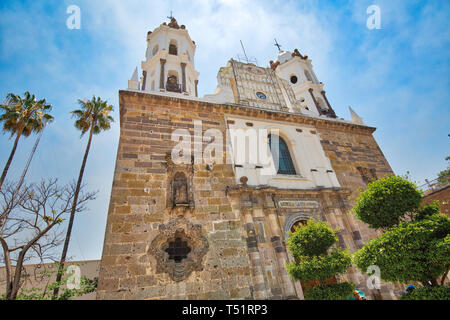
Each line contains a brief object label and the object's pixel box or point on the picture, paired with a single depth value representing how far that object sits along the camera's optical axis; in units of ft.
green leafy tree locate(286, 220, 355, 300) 20.06
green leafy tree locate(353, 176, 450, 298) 16.20
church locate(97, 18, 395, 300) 23.50
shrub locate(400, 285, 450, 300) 15.05
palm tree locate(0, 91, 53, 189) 42.11
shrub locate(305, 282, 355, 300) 19.84
